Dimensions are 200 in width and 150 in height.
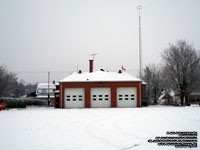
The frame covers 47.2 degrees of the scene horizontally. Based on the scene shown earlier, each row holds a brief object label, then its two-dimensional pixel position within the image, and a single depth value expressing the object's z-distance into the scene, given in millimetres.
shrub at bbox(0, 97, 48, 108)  31950
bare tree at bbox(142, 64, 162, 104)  61688
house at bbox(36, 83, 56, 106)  81275
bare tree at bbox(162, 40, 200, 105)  39312
